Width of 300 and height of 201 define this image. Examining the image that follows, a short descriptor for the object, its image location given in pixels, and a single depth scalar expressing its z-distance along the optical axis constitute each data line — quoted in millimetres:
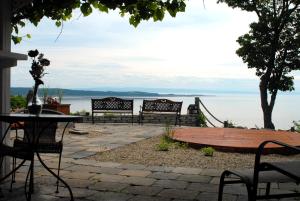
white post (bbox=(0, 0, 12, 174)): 4547
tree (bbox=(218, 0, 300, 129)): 16719
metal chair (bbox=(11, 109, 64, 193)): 4117
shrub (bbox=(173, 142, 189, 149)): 7328
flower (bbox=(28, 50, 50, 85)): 4199
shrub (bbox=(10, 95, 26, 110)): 10833
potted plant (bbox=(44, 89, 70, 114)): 10270
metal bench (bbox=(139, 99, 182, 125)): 11862
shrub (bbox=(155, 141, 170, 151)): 6973
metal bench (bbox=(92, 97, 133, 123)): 11883
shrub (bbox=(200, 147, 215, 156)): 6539
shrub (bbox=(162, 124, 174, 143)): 7949
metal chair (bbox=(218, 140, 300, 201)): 2691
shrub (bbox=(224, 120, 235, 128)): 13390
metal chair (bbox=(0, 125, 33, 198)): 3875
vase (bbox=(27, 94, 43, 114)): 4242
